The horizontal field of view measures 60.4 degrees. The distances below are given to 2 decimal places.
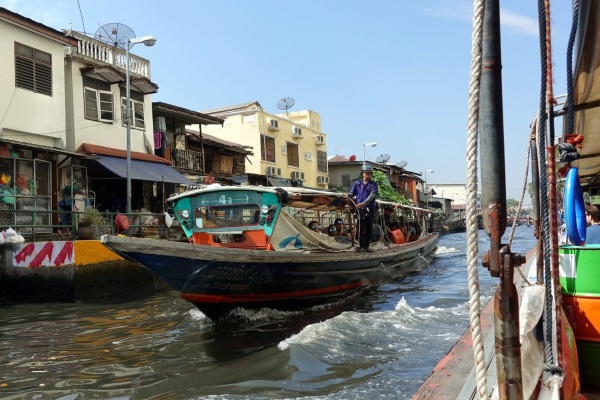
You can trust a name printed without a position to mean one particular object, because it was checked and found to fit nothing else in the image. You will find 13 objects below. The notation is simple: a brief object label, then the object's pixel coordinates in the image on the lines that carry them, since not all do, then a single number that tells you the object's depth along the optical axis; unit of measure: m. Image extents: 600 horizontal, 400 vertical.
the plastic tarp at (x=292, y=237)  8.55
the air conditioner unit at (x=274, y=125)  30.64
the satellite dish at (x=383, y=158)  42.38
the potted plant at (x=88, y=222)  11.94
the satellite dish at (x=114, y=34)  17.48
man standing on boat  9.77
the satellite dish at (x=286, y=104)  34.88
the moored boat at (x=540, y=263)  1.78
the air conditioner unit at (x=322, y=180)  36.15
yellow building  29.59
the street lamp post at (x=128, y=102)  14.72
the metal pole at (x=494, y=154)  1.78
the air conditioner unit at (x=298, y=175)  32.59
